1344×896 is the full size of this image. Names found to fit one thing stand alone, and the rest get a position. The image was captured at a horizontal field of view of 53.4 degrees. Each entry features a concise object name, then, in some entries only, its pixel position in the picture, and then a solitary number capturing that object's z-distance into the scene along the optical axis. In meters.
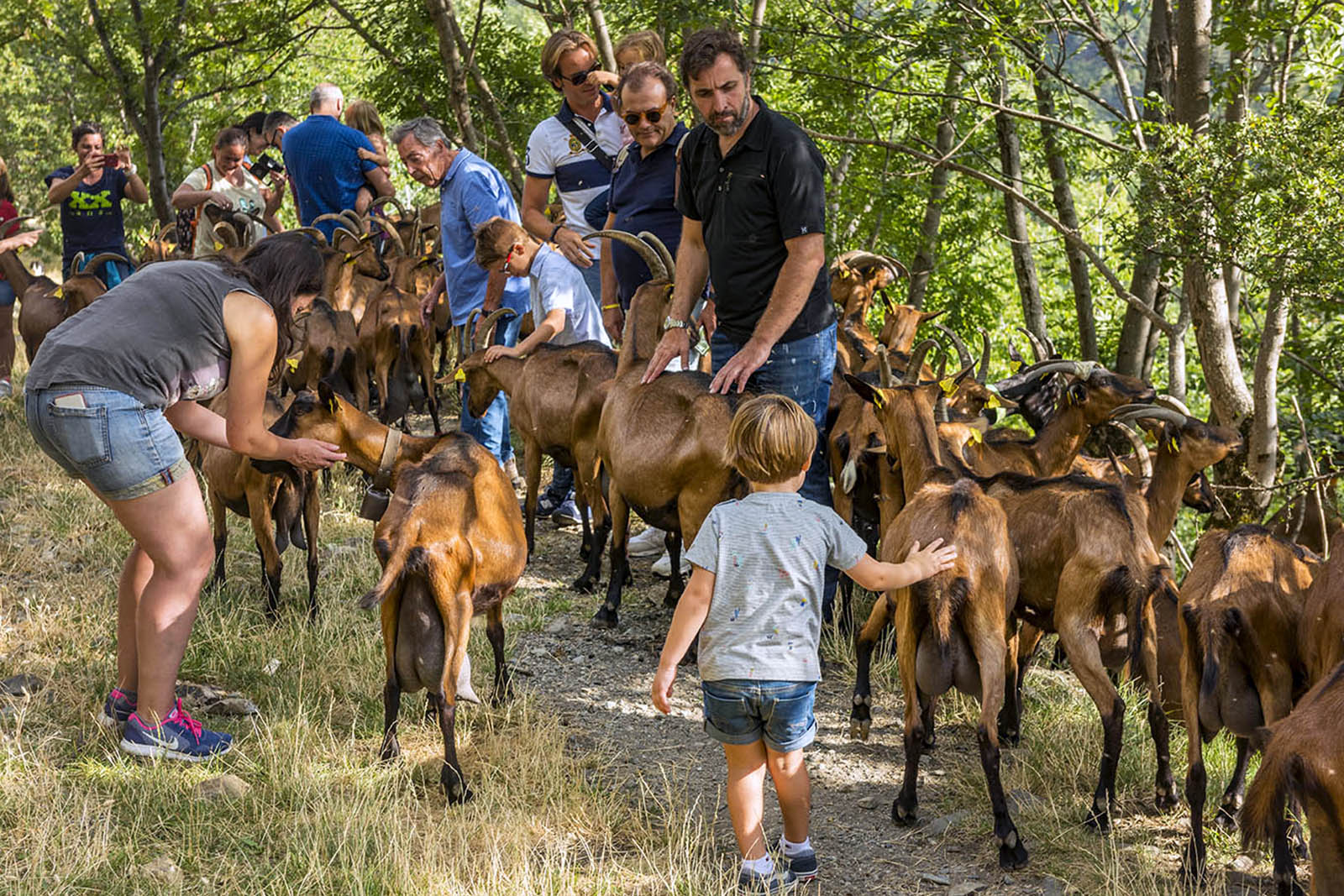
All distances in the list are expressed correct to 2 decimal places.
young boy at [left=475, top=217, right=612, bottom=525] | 7.94
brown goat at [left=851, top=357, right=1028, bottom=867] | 4.86
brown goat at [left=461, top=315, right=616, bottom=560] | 7.73
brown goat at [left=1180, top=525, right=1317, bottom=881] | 4.88
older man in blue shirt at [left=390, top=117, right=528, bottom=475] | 8.34
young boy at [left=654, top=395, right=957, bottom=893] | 4.30
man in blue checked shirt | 10.21
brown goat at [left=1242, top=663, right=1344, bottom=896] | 3.45
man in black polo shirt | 5.62
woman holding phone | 10.96
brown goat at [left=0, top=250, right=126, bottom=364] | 10.88
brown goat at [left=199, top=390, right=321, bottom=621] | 7.02
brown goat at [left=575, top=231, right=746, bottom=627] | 6.24
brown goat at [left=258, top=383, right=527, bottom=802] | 5.10
